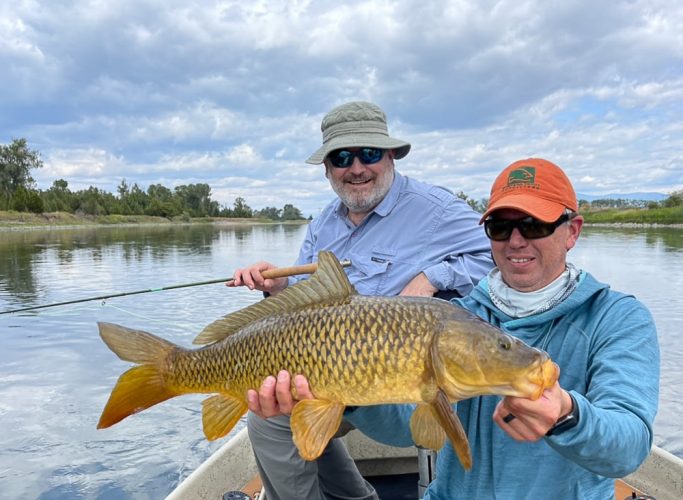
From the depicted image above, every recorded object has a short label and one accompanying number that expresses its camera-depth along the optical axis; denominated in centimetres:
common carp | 165
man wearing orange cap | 157
